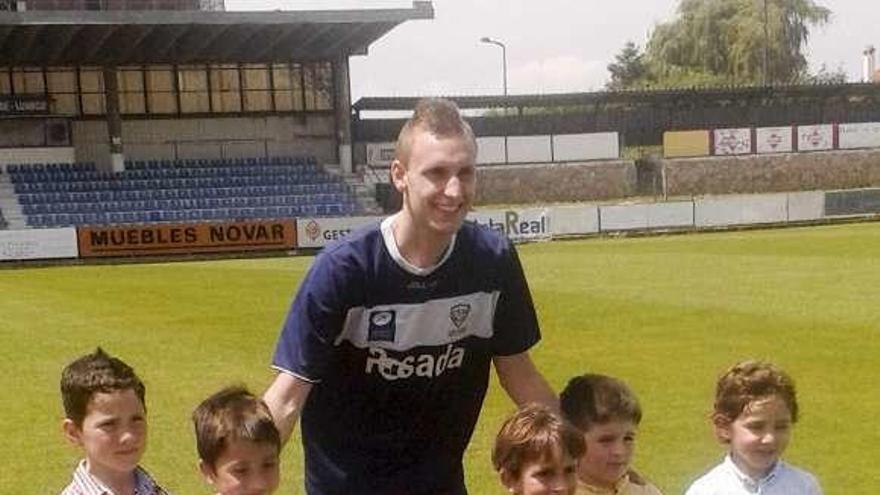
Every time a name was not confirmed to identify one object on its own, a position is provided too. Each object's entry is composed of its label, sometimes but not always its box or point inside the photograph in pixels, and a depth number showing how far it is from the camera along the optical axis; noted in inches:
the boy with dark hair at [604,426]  144.2
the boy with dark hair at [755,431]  156.1
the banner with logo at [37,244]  1353.3
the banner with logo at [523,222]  1526.8
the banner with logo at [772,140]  2082.9
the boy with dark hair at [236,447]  139.5
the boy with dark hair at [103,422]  157.1
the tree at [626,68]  3548.2
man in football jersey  153.7
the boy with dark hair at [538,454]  134.0
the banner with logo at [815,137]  2103.8
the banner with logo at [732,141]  2070.6
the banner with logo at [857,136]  2117.4
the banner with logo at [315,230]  1465.3
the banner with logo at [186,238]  1408.7
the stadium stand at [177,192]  1579.7
